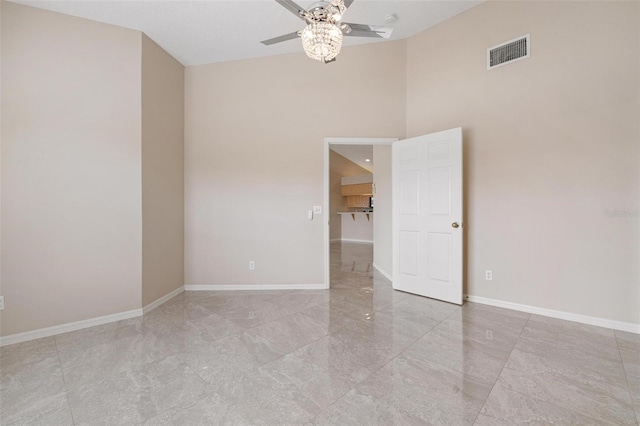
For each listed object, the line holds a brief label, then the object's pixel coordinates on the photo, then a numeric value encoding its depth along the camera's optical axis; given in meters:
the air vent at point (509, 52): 2.91
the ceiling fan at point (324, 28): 1.66
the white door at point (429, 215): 3.19
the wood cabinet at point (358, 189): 9.62
